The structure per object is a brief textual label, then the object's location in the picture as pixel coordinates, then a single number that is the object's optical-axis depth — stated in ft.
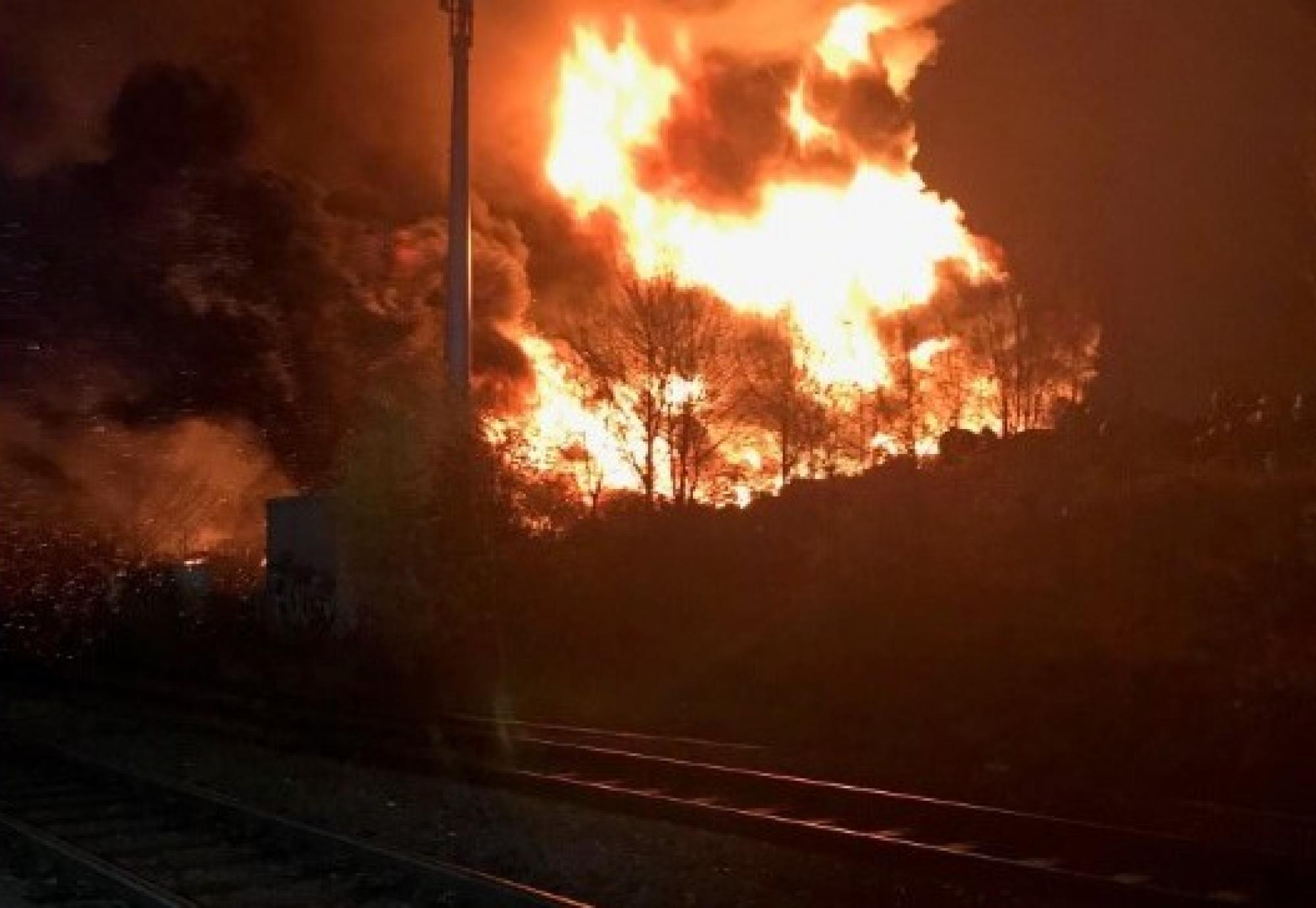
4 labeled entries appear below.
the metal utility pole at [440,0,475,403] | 143.33
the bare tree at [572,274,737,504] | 132.57
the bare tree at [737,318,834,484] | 141.28
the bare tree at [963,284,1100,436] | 144.97
